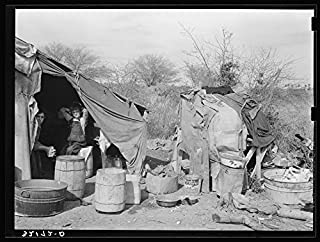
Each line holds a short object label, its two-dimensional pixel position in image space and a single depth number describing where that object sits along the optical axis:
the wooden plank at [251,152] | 8.63
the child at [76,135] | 8.94
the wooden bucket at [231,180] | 7.55
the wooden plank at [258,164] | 8.67
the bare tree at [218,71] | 14.95
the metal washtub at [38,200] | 6.02
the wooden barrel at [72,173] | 6.96
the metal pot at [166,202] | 7.13
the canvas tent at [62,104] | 6.89
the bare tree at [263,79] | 14.52
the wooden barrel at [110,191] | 6.46
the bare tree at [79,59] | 18.99
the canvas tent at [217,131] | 7.93
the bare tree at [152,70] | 24.16
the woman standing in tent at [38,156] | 8.02
